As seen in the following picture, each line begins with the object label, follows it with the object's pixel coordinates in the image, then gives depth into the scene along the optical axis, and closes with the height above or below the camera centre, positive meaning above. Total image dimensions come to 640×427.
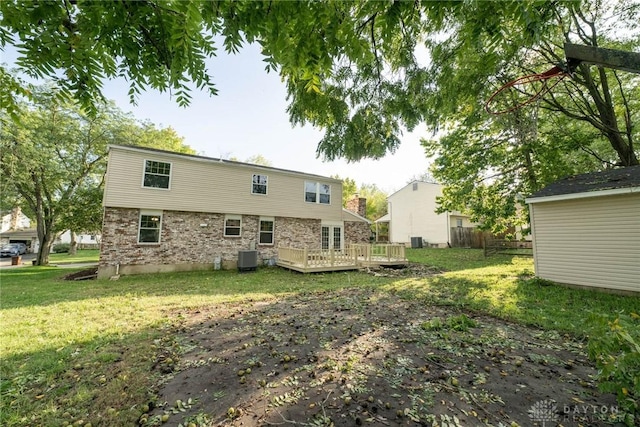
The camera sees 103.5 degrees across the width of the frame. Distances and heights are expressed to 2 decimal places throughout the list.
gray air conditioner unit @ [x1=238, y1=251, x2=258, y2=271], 12.04 -0.98
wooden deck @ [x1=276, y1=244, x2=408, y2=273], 11.66 -0.92
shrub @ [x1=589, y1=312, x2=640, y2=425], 1.84 -0.87
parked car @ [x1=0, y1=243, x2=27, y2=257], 26.34 -1.20
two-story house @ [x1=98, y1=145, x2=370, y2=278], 10.80 +1.41
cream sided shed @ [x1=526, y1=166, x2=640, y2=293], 6.59 +0.33
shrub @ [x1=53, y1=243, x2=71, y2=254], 30.28 -1.14
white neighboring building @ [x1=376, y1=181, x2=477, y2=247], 23.23 +2.17
